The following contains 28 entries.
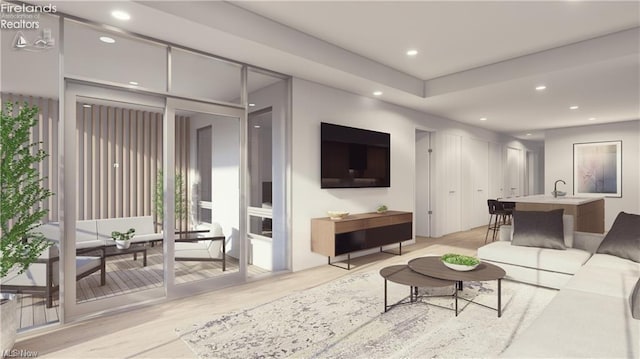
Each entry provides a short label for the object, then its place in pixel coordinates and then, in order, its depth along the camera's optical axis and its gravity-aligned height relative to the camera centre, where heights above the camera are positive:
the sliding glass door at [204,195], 3.44 -0.17
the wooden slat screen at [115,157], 3.69 +0.32
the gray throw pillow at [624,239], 3.19 -0.62
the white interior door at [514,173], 9.87 +0.17
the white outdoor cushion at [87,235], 3.08 -0.55
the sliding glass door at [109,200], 2.83 -0.24
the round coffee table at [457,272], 2.72 -0.81
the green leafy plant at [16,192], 2.26 -0.07
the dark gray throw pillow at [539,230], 3.76 -0.60
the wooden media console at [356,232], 4.32 -0.75
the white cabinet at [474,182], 7.90 -0.08
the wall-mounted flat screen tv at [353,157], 4.74 +0.35
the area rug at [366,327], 2.33 -1.20
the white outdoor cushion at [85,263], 3.00 -0.80
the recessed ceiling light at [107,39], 3.05 +1.33
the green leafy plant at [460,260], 2.87 -0.72
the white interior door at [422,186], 7.06 -0.15
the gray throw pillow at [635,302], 1.99 -0.78
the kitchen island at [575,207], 4.82 -0.44
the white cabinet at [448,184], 7.04 -0.11
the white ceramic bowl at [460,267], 2.86 -0.77
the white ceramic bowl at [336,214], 4.51 -0.48
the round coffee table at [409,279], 2.74 -0.86
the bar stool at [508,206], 6.08 -0.51
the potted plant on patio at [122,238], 4.01 -0.71
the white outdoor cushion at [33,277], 3.05 -0.89
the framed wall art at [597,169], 7.68 +0.22
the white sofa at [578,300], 1.65 -0.84
